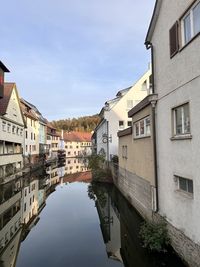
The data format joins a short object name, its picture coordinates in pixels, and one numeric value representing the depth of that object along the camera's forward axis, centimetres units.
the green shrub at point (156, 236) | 574
